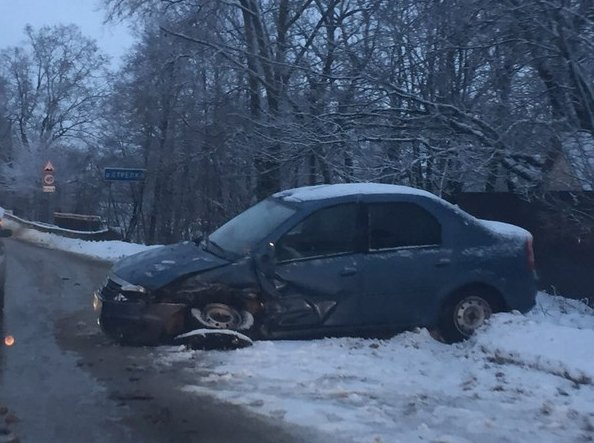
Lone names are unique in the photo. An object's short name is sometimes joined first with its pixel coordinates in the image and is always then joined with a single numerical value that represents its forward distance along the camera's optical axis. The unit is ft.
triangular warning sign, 116.88
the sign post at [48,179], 115.14
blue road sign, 89.92
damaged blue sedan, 31.99
